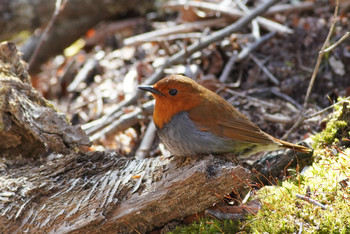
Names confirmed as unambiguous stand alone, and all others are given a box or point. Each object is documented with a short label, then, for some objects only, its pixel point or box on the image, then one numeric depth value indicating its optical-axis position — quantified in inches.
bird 279.9
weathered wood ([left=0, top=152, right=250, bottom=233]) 239.8
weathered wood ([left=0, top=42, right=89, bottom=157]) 285.4
